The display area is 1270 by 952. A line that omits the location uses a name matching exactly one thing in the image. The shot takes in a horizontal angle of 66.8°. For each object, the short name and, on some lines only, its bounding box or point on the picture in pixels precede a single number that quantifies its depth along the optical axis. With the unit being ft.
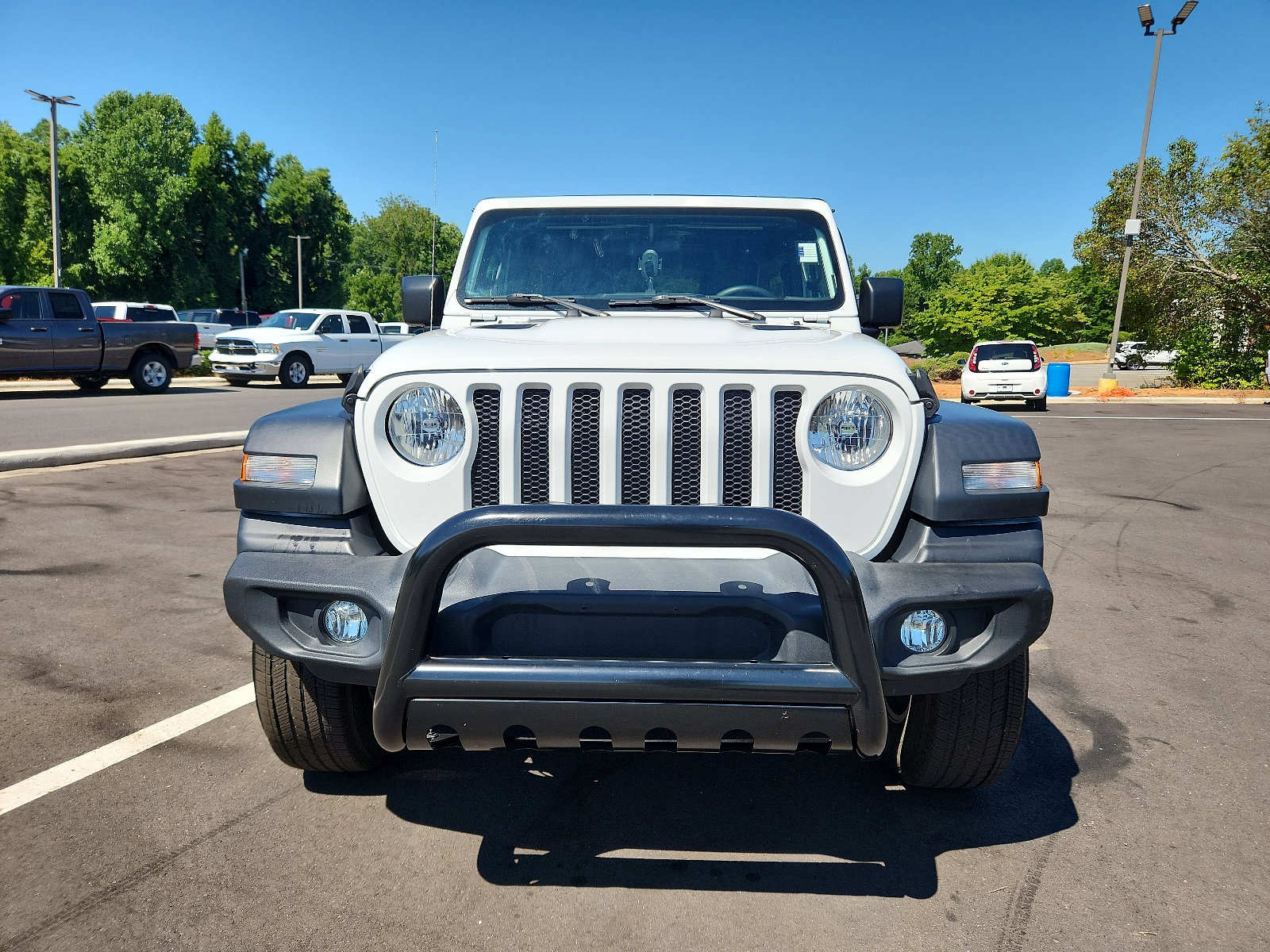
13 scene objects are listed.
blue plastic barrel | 88.02
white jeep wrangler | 7.13
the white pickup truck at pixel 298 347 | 73.51
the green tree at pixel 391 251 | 245.86
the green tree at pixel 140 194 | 157.28
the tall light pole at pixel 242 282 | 196.70
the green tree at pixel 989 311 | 156.66
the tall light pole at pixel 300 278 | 206.18
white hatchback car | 70.23
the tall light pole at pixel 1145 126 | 83.97
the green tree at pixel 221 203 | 179.01
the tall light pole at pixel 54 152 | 108.99
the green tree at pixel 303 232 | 208.54
